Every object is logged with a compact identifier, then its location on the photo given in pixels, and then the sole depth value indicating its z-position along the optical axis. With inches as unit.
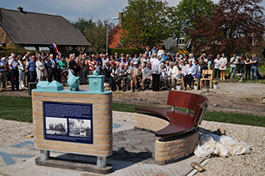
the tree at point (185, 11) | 2532.0
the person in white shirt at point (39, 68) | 673.0
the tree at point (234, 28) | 1072.2
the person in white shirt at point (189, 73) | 683.4
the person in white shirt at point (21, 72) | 681.6
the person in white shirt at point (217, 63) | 887.5
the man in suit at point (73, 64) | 733.9
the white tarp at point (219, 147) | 253.4
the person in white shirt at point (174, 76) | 682.2
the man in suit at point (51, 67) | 687.3
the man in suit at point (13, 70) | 664.0
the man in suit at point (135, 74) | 657.6
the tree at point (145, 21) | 1659.7
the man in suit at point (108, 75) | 663.1
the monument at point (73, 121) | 203.5
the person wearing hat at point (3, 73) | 650.2
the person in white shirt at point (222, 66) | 876.9
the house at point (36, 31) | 1614.2
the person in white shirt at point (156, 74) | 653.3
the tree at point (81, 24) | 3679.9
